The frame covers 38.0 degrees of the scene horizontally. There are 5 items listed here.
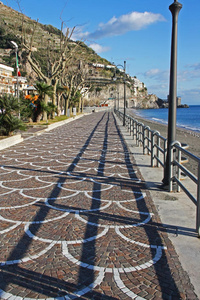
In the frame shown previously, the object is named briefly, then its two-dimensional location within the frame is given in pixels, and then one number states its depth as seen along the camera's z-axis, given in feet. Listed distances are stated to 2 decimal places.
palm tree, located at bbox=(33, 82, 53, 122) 74.13
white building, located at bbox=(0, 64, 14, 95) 195.28
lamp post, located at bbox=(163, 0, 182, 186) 18.20
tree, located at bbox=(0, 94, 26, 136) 44.62
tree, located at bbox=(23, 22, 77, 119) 81.45
